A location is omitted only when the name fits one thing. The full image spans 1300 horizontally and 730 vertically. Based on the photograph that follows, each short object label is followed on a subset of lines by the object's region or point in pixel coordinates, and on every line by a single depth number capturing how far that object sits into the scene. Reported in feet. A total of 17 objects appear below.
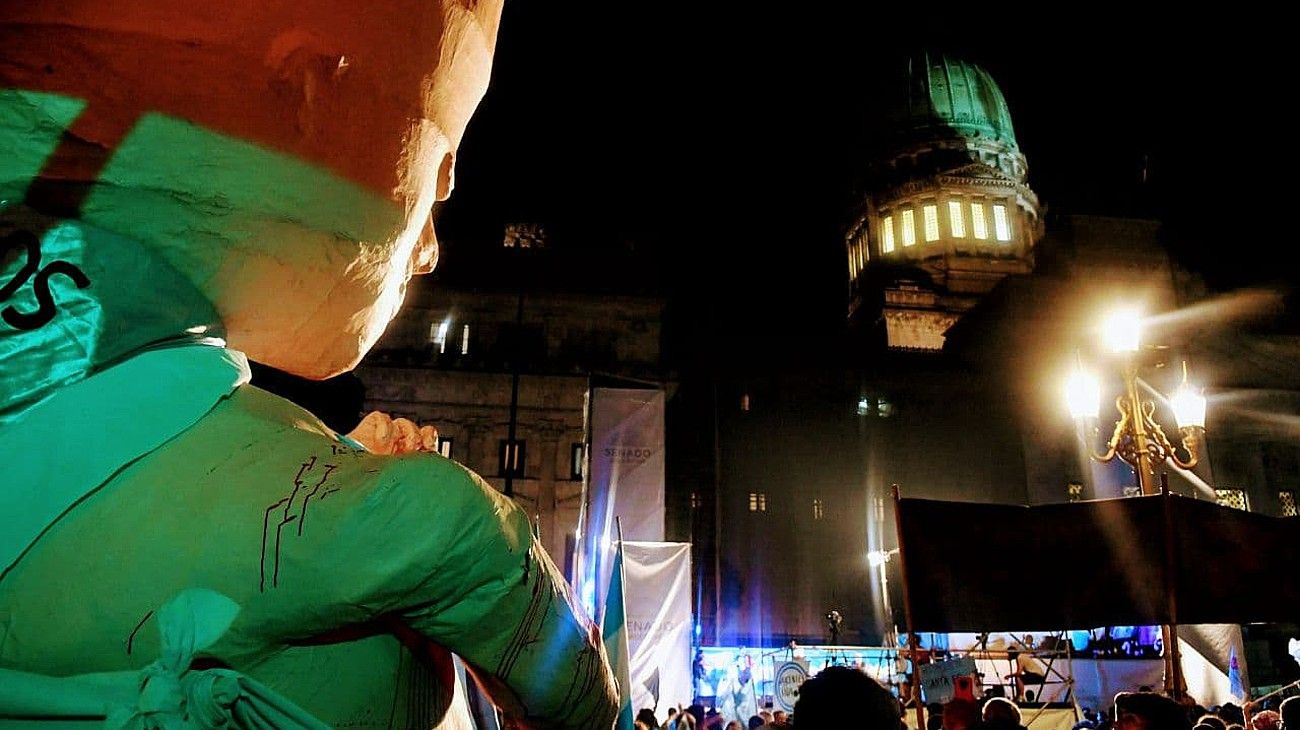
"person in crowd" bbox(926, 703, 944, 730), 27.65
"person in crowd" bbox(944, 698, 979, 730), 19.67
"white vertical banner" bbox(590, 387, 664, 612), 57.72
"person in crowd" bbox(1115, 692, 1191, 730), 14.65
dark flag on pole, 16.39
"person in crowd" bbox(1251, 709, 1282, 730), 21.11
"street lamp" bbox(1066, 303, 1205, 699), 28.86
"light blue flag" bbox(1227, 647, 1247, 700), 38.57
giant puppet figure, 3.99
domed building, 140.36
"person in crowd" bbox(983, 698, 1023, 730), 15.43
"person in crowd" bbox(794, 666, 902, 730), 7.97
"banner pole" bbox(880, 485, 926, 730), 14.33
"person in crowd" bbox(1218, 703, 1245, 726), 30.65
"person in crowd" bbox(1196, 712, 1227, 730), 20.16
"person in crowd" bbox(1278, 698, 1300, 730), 15.05
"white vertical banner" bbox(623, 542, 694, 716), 43.50
